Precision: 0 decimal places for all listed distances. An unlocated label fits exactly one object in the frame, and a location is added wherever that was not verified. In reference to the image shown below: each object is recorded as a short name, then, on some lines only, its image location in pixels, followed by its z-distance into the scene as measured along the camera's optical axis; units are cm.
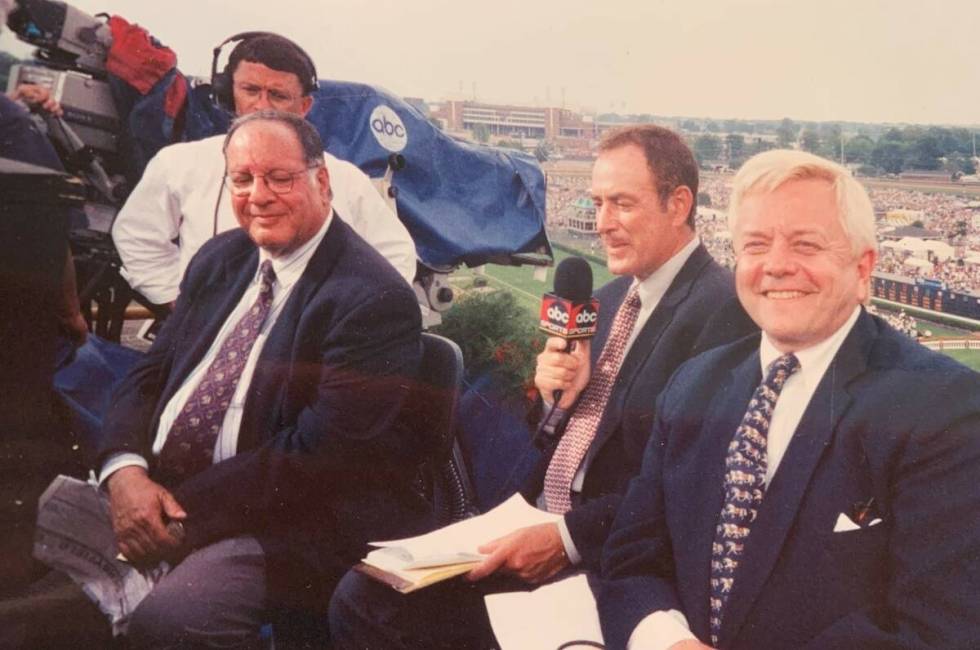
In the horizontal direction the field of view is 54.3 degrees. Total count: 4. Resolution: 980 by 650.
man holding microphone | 179
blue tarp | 229
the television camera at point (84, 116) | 227
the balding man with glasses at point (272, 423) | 216
